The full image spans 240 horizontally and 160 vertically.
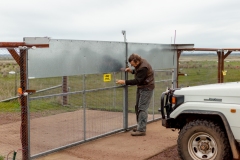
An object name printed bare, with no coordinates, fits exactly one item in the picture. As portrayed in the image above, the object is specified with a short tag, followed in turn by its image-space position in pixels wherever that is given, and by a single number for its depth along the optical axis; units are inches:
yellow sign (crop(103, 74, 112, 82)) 355.3
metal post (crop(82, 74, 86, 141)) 331.3
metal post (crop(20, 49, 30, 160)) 267.3
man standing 360.8
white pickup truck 252.1
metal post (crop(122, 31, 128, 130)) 390.1
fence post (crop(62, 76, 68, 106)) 396.6
